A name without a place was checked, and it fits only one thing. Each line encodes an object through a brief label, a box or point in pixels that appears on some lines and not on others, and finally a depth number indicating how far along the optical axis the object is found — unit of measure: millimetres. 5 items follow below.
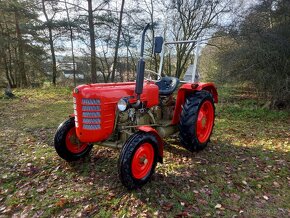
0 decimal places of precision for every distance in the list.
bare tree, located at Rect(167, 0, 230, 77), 13023
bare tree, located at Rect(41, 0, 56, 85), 13657
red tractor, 2977
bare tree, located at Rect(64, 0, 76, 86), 13383
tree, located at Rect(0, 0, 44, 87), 13734
